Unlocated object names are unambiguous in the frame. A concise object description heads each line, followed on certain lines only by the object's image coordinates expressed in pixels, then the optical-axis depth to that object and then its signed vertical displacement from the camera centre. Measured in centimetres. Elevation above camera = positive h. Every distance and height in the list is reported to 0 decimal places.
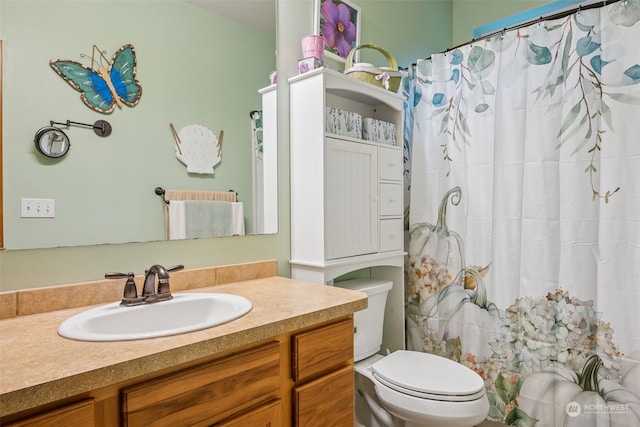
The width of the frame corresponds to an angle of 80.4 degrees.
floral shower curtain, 150 -5
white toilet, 137 -69
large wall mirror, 102 +31
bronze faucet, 108 -24
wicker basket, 179 +65
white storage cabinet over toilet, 158 +9
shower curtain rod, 153 +82
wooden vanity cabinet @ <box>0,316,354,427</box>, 71 -41
